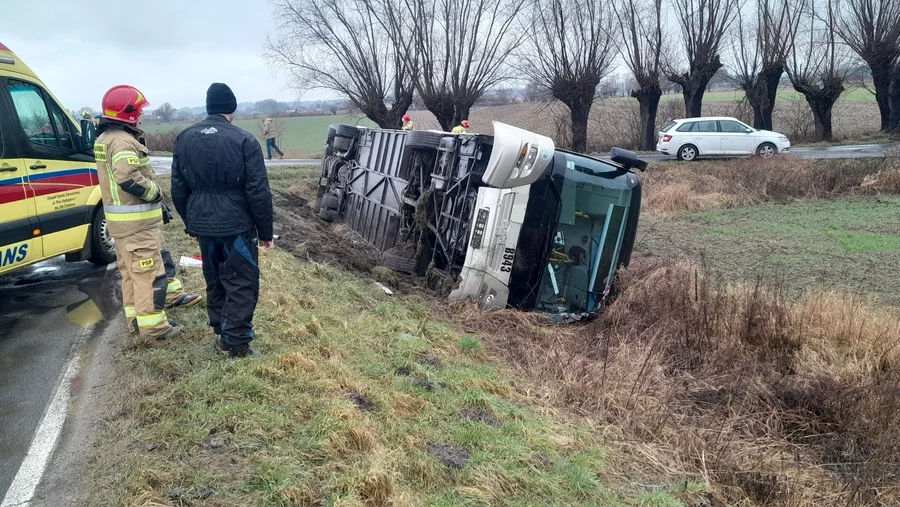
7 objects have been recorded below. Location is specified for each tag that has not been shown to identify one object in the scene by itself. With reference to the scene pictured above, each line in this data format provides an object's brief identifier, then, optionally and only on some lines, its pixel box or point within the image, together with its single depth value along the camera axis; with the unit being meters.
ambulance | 5.56
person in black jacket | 4.16
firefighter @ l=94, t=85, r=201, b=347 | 4.57
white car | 21.38
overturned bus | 6.84
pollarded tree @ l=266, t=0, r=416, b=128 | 27.14
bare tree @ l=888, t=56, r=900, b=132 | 27.56
